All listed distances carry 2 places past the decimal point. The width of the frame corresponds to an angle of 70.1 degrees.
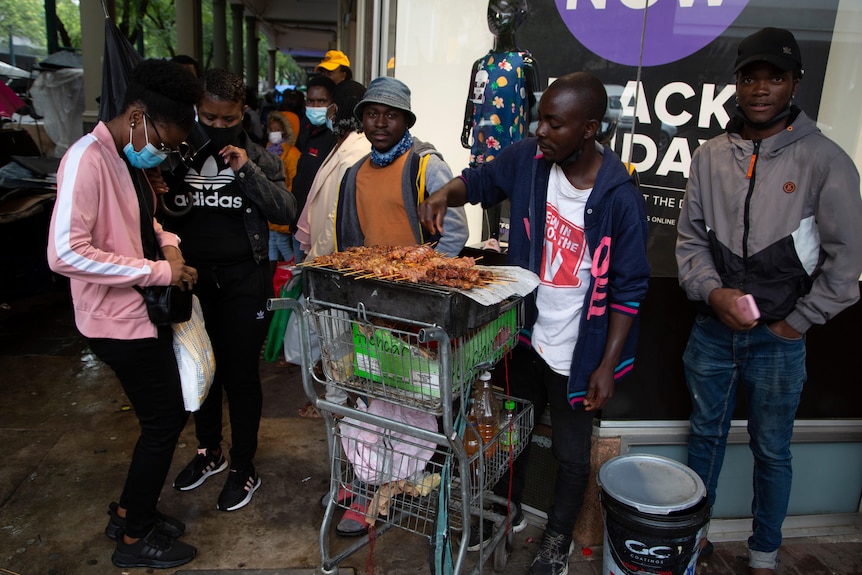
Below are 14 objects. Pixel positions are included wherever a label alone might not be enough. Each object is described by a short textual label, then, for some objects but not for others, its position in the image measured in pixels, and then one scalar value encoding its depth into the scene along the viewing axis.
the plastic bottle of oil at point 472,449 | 2.60
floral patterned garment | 3.62
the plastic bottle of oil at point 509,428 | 2.59
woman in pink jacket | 2.34
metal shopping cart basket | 2.03
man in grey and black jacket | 2.39
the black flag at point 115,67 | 3.31
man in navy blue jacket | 2.35
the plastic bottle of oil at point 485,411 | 2.67
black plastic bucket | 2.46
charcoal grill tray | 1.96
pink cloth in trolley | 2.47
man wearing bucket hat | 2.95
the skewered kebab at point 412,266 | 2.06
